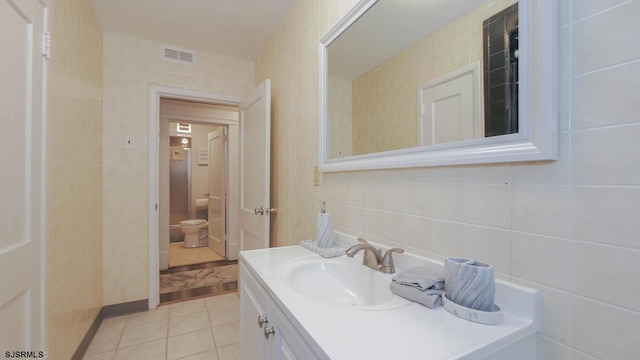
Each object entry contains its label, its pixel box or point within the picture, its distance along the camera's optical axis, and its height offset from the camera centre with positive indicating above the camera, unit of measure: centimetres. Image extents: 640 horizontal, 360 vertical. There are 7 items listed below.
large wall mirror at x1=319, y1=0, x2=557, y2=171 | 64 +32
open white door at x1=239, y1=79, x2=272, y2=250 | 212 +11
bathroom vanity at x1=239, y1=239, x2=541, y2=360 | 56 -34
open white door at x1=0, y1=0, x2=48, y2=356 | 98 +0
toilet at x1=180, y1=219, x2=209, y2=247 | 455 -88
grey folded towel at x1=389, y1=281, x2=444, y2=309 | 73 -32
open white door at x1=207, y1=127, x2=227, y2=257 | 401 -17
